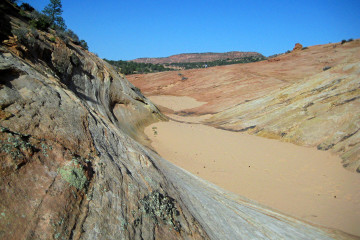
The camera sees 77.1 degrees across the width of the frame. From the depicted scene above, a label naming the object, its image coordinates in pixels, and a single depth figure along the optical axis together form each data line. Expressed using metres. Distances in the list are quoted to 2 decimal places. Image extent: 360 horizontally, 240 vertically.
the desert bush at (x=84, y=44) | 11.83
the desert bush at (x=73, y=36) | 11.14
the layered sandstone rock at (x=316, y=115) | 9.18
